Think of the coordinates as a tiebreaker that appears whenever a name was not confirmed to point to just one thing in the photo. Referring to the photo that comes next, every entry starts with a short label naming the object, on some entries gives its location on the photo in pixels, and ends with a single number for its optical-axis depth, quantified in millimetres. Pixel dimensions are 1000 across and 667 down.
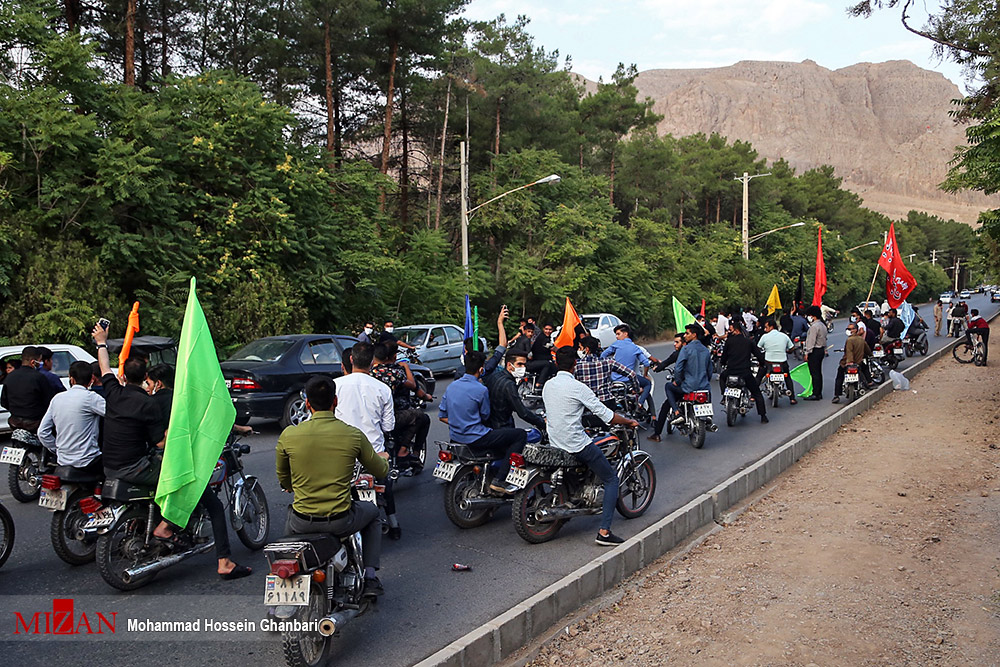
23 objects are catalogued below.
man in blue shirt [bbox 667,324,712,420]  11812
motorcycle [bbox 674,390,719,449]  11750
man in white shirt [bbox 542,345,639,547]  6926
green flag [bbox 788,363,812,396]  17625
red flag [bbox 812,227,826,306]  21200
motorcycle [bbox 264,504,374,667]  4492
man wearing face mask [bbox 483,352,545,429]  7758
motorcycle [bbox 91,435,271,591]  5758
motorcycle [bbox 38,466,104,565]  6293
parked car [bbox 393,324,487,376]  20703
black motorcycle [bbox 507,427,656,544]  7000
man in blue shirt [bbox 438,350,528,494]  7395
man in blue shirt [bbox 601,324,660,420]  12000
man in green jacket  4836
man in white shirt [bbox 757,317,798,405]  15312
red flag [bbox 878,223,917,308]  19344
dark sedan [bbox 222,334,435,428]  12242
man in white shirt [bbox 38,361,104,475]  6406
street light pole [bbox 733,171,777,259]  41494
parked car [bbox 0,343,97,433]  12102
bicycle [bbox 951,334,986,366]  24281
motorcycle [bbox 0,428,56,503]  8336
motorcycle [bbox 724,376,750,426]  13695
